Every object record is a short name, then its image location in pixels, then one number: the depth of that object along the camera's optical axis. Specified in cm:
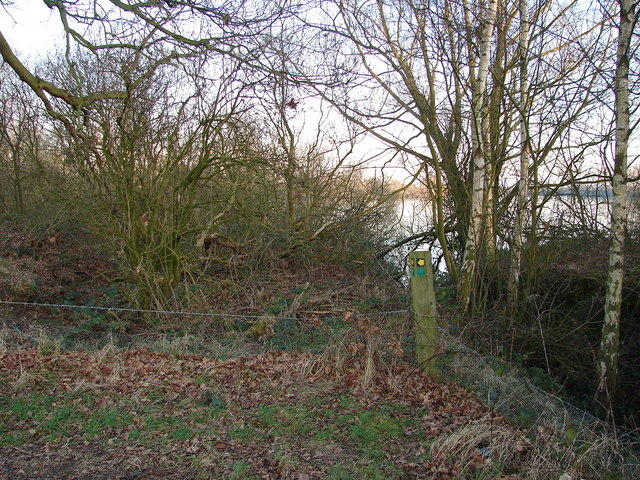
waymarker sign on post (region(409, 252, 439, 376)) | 536
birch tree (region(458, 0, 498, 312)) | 856
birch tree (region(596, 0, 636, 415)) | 623
